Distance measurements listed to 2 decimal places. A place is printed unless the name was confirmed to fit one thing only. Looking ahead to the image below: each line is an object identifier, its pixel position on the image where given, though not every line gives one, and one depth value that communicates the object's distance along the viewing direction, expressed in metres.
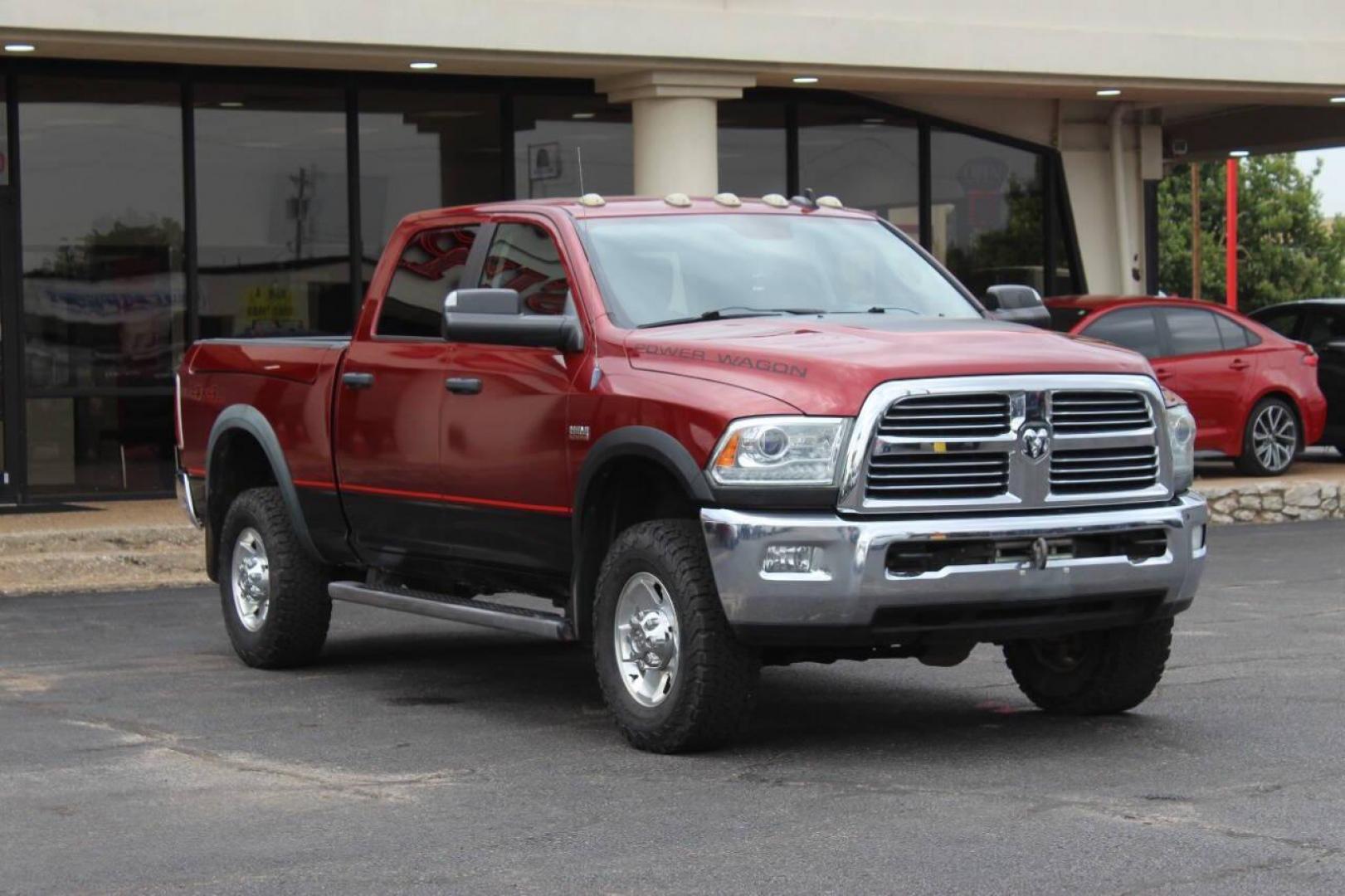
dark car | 21.77
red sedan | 19.34
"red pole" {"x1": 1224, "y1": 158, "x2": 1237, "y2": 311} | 54.53
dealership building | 17.06
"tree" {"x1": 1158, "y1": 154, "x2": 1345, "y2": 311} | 71.69
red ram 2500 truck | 7.22
